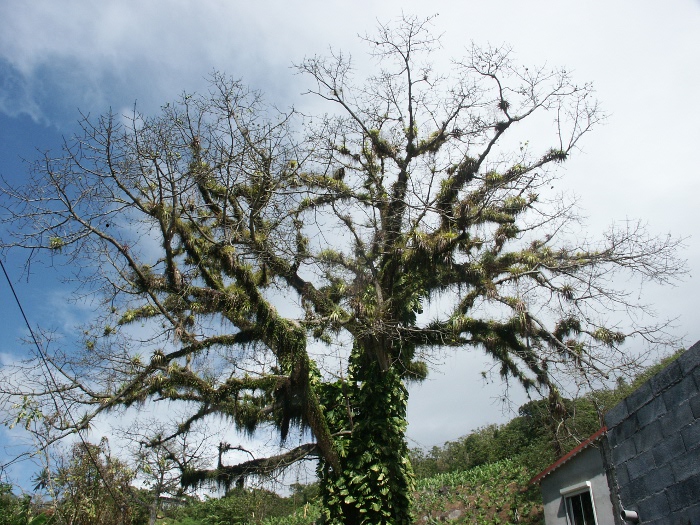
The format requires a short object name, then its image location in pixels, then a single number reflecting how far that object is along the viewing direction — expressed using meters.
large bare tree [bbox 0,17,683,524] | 8.69
